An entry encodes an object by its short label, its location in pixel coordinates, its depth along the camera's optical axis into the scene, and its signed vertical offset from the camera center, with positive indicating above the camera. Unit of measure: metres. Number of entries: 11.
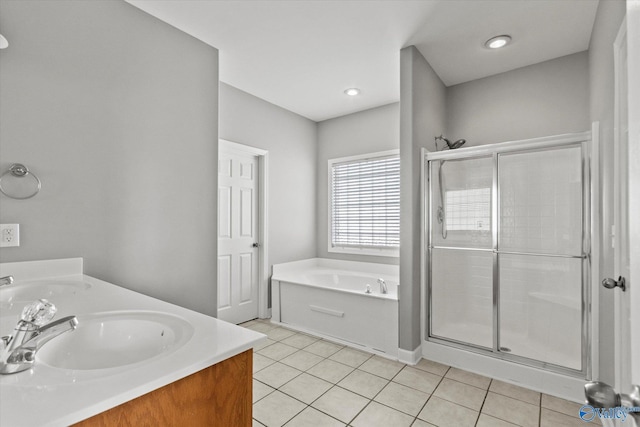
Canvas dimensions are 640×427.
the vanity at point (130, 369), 0.62 -0.37
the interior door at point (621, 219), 1.50 -0.02
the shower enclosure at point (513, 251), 2.26 -0.29
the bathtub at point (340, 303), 2.87 -0.90
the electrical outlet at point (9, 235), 1.55 -0.11
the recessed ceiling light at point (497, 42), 2.57 +1.44
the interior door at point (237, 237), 3.52 -0.26
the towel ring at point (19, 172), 1.58 +0.21
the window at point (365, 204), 3.94 +0.14
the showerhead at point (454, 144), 3.04 +0.69
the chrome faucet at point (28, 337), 0.71 -0.29
